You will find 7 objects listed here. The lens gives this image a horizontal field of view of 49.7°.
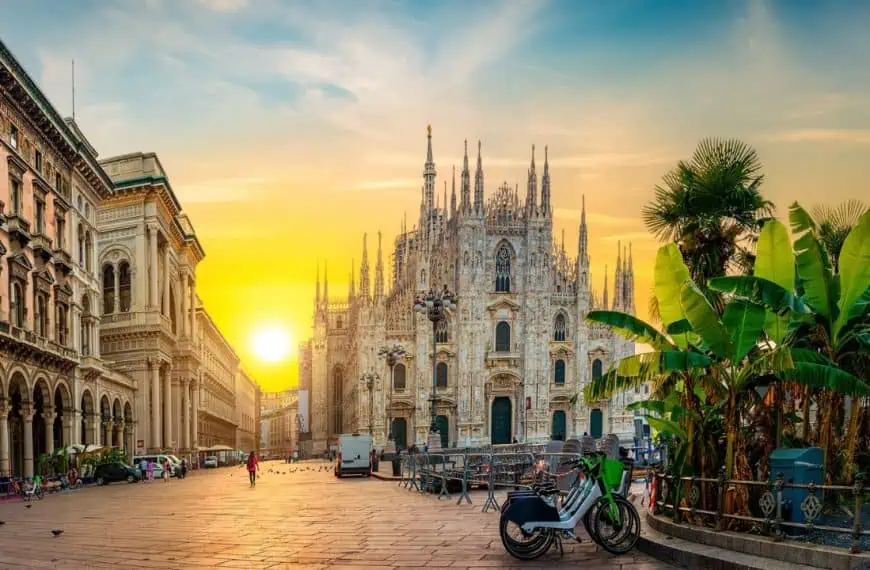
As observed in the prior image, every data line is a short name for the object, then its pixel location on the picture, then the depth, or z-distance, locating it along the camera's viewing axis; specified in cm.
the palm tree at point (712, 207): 1522
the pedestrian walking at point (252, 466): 3361
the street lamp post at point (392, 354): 5301
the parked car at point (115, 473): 4009
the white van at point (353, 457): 4094
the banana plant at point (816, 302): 1101
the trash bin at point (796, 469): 1038
